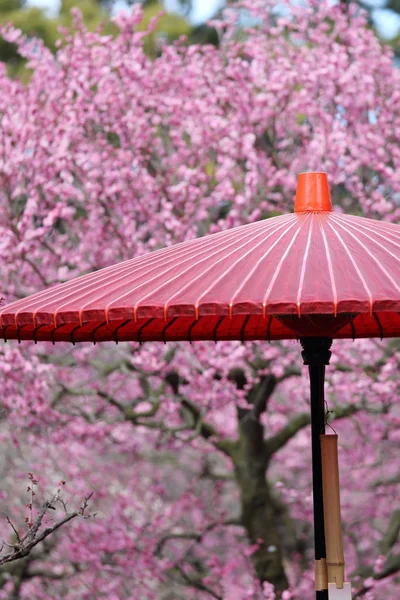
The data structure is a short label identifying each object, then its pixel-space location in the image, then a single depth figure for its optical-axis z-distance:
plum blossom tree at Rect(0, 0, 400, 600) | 15.80
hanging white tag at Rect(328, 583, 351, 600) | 7.75
